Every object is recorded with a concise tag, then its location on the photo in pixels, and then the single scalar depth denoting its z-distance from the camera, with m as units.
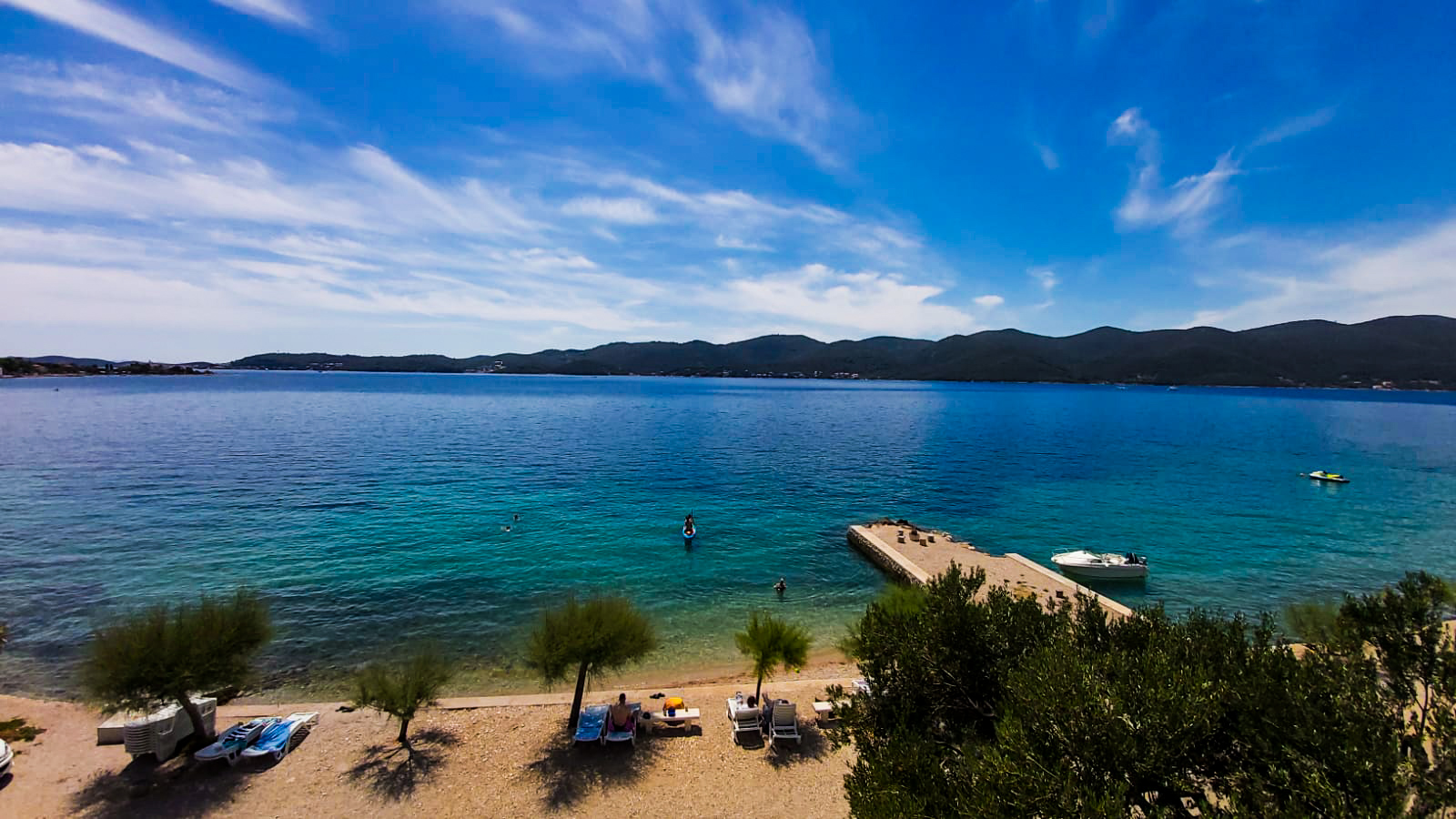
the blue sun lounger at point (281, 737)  15.54
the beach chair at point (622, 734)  16.41
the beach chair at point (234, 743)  15.20
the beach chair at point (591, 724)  16.20
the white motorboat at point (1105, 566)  32.78
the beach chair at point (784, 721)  16.61
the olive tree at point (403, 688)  15.73
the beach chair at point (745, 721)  16.95
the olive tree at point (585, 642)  16.50
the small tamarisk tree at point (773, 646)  18.06
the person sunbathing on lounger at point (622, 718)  16.91
